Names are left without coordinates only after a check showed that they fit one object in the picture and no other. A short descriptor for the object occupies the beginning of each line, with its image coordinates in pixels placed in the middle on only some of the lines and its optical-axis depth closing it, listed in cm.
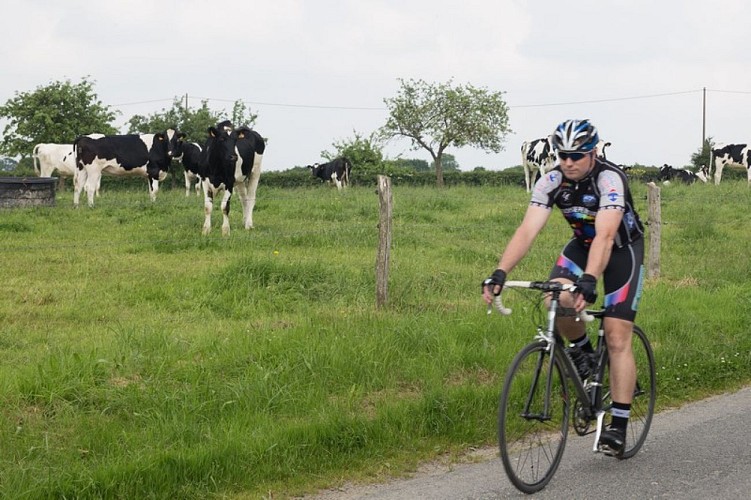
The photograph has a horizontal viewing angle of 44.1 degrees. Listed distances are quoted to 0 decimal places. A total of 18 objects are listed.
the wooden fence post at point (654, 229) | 1298
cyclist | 571
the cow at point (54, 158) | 2998
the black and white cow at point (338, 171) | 3747
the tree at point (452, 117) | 4834
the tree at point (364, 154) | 5059
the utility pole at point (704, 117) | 7406
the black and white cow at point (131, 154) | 2453
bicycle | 541
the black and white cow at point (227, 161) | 1773
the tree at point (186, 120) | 5184
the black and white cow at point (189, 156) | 2565
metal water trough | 2027
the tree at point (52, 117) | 4288
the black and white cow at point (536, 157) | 3013
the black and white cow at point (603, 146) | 2962
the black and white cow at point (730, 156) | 3706
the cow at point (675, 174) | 4566
